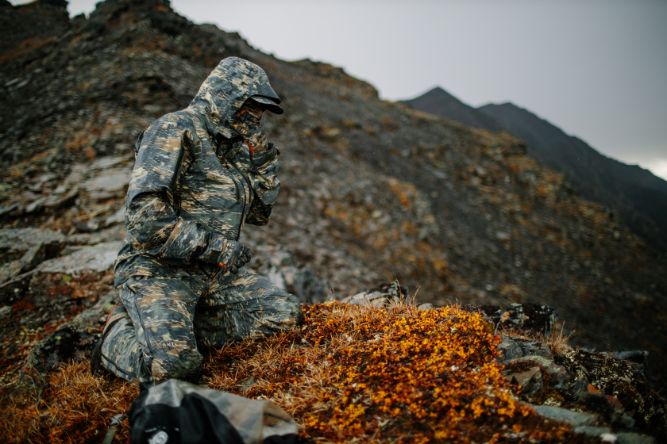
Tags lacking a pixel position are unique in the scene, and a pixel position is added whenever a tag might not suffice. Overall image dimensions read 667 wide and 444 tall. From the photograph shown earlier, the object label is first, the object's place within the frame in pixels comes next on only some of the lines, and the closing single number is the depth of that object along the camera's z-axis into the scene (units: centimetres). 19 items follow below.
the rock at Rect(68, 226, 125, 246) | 664
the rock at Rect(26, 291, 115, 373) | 376
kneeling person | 298
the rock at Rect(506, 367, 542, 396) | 256
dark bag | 204
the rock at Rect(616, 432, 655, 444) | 224
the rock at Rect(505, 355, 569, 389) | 276
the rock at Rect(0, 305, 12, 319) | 488
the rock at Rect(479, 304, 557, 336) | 412
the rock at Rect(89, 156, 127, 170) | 877
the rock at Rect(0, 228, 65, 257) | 630
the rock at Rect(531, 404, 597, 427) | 233
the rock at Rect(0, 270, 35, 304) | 516
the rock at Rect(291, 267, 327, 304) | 695
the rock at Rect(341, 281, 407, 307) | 439
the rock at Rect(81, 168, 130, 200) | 791
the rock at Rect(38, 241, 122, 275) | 564
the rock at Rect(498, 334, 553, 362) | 311
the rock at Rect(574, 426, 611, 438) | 221
